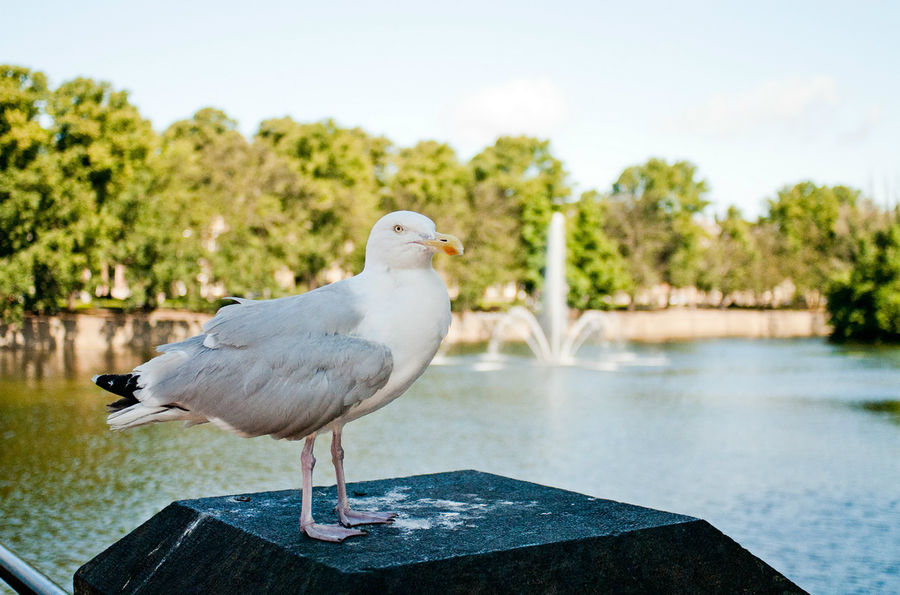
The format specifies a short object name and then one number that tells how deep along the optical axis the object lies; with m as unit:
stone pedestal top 3.11
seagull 3.57
